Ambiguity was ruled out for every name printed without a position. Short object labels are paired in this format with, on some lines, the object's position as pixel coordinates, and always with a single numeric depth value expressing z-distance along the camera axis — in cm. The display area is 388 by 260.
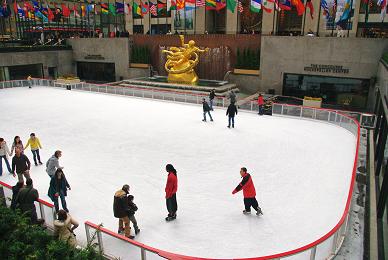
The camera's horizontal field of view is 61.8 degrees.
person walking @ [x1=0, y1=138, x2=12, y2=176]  1000
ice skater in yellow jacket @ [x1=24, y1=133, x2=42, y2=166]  1049
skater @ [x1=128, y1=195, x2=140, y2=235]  645
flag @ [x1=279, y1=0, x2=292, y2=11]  2241
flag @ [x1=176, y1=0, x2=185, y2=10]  2694
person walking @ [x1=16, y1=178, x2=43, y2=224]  637
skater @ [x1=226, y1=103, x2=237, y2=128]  1511
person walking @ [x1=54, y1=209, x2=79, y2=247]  559
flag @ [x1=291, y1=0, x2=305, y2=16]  2200
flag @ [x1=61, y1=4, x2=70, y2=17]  3269
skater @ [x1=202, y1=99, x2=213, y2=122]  1634
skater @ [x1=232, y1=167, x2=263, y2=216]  730
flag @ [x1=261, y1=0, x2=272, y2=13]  2415
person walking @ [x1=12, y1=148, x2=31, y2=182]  891
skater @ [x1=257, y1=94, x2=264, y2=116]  1777
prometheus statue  2548
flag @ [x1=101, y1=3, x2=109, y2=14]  3181
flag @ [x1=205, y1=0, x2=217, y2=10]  2535
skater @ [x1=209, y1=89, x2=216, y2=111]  1828
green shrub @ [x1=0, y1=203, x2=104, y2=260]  531
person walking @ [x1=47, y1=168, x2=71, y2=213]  727
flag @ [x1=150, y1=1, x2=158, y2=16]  2820
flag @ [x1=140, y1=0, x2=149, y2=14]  2919
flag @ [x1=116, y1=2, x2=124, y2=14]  3039
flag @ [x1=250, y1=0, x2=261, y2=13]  2386
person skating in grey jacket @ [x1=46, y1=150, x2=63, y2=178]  816
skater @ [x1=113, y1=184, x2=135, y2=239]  629
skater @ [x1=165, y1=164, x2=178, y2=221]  702
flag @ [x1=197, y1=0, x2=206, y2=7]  2510
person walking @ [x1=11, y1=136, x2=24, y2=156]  944
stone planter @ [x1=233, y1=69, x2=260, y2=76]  2520
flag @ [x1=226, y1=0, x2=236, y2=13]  2483
